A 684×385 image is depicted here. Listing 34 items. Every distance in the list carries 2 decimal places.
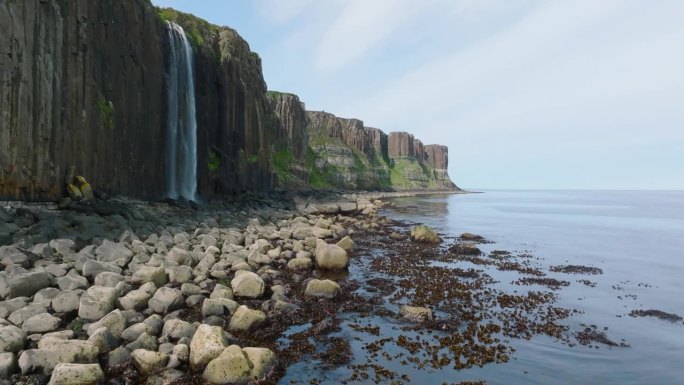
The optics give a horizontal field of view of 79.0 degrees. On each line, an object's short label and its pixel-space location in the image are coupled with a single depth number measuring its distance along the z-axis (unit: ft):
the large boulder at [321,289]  50.62
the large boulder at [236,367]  29.12
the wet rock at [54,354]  28.09
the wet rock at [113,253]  49.88
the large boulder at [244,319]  38.17
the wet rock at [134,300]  39.01
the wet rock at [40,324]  32.58
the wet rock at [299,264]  63.57
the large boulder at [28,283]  37.45
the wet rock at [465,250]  89.92
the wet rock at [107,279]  42.47
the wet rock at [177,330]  33.67
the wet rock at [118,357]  30.12
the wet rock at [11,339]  29.04
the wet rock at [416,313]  44.55
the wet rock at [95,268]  44.34
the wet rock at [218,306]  40.34
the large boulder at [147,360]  29.73
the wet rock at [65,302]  36.86
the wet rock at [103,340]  30.97
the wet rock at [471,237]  115.49
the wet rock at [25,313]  33.07
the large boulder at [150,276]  45.19
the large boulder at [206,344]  30.45
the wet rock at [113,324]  33.30
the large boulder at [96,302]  36.50
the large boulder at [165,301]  40.06
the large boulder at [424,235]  103.86
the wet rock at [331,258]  66.39
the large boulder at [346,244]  83.25
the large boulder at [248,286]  47.60
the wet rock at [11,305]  33.80
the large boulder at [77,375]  26.55
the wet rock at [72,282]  40.16
